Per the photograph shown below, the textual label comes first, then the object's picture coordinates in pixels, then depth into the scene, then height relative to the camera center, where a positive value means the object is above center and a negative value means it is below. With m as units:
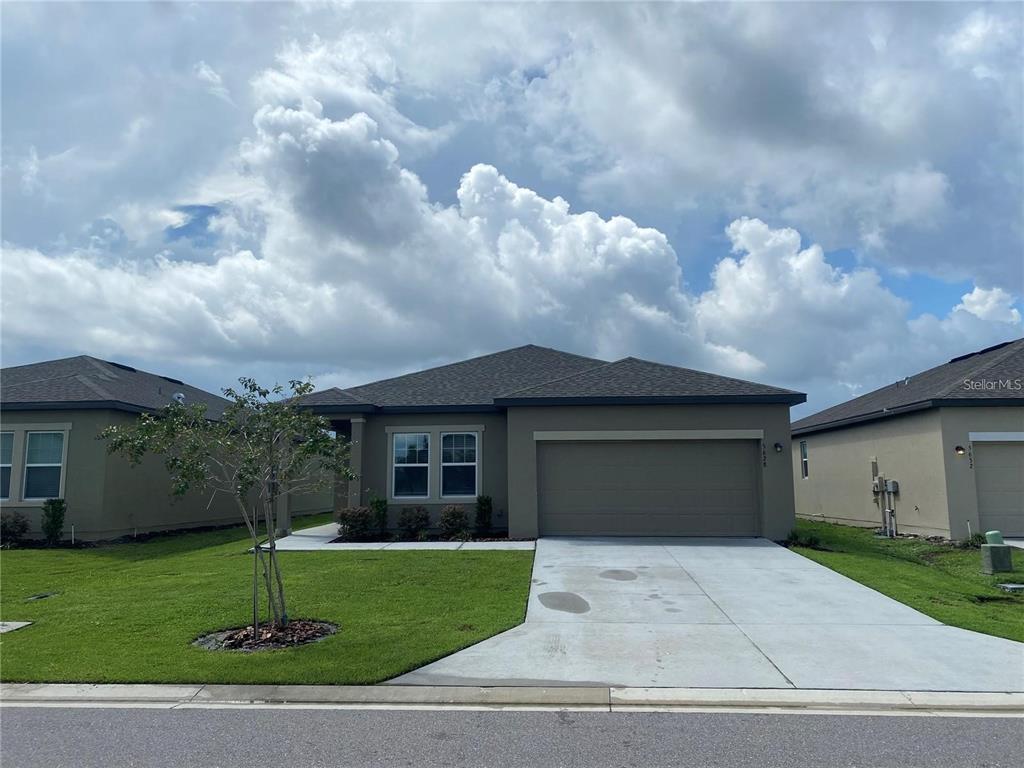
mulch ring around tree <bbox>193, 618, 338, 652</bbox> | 7.89 -1.62
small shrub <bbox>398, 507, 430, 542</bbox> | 16.69 -0.76
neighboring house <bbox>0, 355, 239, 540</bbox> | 17.58 +0.73
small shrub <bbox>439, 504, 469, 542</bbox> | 16.45 -0.79
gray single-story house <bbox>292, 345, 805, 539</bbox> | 16.00 +0.65
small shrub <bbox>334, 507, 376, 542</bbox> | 16.39 -0.75
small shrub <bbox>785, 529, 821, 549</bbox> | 15.28 -1.12
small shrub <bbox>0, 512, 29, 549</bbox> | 17.02 -0.89
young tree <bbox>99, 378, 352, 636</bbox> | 8.17 +0.52
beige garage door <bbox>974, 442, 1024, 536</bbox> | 16.59 +0.00
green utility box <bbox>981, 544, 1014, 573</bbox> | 12.57 -1.24
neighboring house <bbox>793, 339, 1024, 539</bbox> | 16.62 +0.90
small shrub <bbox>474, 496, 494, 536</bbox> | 16.92 -0.59
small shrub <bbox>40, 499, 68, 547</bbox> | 16.98 -0.70
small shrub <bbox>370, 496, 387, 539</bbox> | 16.80 -0.51
